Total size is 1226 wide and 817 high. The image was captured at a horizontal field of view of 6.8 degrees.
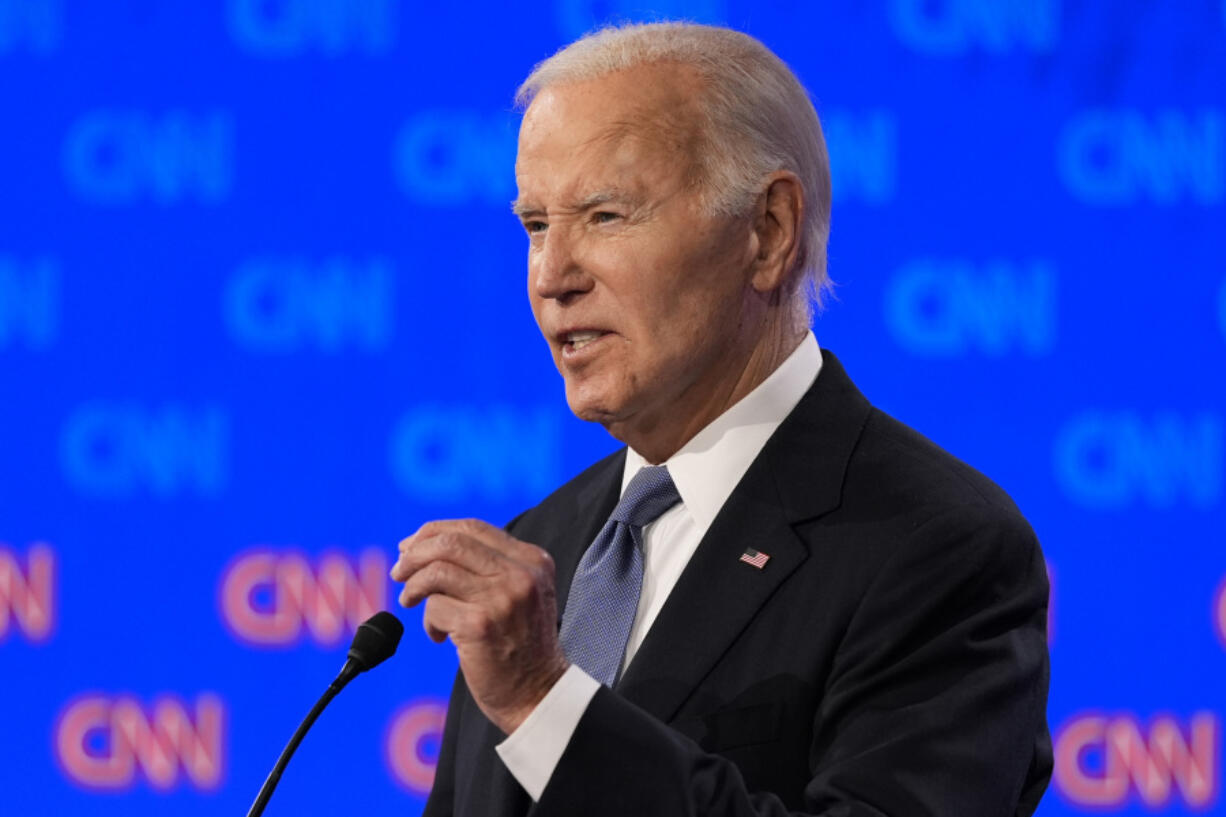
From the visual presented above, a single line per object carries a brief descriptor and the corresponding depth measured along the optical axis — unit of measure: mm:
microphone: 6203
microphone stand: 6197
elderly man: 6123
